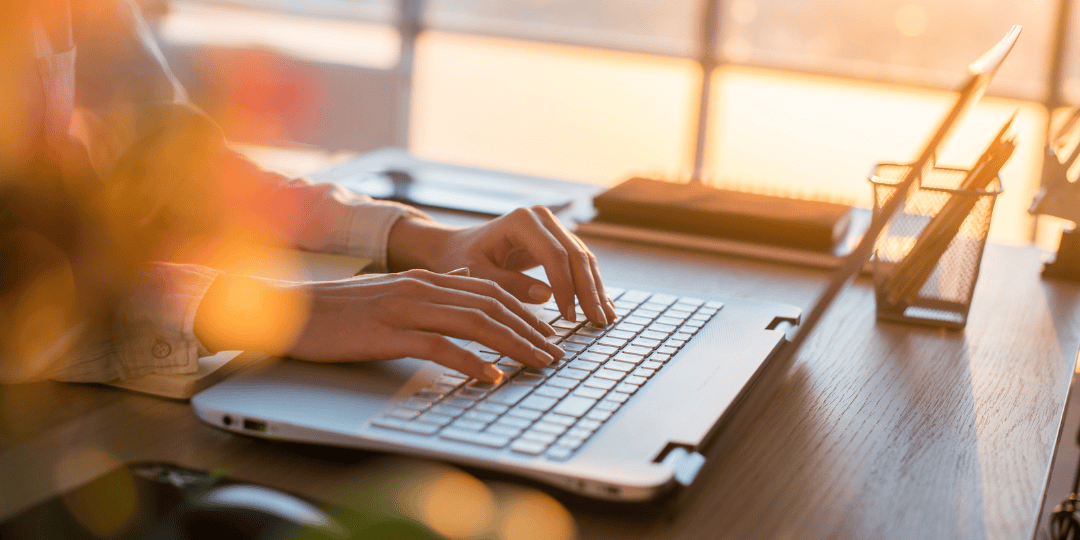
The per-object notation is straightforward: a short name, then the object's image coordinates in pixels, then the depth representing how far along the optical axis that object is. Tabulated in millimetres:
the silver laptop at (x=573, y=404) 554
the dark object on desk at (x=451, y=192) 1305
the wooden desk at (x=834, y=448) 562
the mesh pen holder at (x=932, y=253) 922
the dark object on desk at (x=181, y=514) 439
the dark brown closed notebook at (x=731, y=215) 1165
